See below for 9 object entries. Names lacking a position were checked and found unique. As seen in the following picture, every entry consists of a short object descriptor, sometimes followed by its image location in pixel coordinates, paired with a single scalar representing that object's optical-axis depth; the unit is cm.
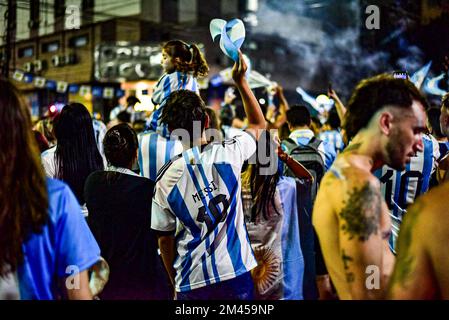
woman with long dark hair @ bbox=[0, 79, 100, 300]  203
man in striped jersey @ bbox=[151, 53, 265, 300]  342
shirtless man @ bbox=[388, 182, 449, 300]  195
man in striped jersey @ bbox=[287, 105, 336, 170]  592
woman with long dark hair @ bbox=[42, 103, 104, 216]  411
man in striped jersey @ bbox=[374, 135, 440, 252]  452
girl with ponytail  525
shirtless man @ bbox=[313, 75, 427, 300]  251
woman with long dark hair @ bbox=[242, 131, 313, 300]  432
